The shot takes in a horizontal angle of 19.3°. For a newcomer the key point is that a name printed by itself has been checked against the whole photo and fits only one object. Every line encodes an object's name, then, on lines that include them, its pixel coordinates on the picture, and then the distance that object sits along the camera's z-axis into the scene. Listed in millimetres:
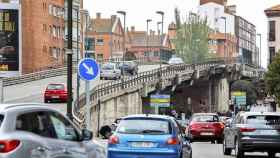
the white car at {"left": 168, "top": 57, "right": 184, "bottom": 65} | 109562
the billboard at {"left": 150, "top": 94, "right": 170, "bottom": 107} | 73562
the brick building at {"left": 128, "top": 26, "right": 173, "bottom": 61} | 193250
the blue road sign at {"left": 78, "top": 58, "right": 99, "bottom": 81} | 22031
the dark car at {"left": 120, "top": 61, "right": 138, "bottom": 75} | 92100
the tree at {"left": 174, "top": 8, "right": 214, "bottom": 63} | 144375
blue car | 17953
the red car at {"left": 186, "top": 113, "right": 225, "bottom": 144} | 39875
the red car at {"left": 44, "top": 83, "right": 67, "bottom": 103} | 60969
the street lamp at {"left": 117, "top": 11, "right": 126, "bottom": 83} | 103500
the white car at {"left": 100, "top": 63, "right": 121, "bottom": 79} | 84625
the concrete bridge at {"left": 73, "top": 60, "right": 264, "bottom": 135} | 66000
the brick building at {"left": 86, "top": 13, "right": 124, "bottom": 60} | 172238
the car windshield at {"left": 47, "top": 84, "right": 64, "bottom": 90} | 61344
